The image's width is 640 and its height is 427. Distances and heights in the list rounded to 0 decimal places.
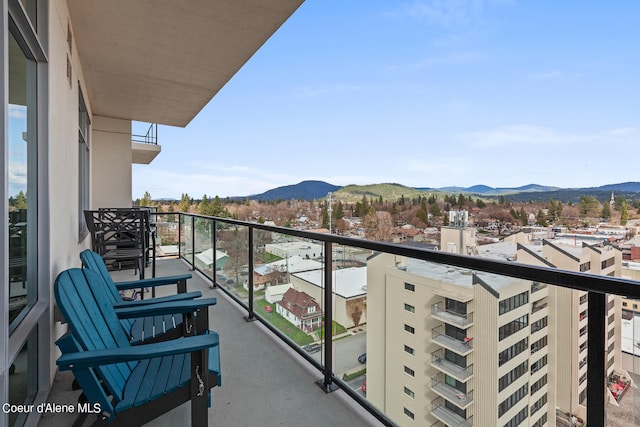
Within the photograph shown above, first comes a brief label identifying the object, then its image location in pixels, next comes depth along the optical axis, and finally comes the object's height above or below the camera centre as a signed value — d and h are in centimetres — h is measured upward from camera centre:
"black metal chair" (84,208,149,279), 409 -24
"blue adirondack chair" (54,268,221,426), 143 -77
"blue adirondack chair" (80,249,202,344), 227 -64
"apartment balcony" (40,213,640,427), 119 -102
